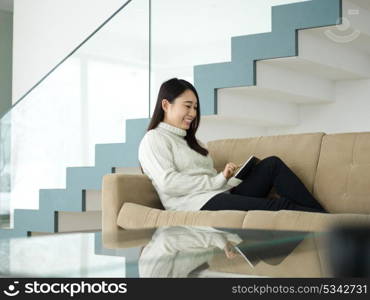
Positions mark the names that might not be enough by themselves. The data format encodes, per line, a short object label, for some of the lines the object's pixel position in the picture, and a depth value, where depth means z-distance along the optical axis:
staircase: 3.85
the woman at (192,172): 2.85
